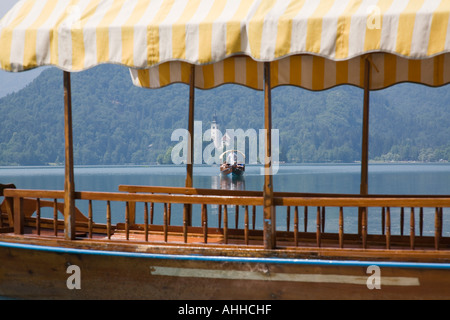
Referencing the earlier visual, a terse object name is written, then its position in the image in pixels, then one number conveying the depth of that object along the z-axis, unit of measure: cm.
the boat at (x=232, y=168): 6788
